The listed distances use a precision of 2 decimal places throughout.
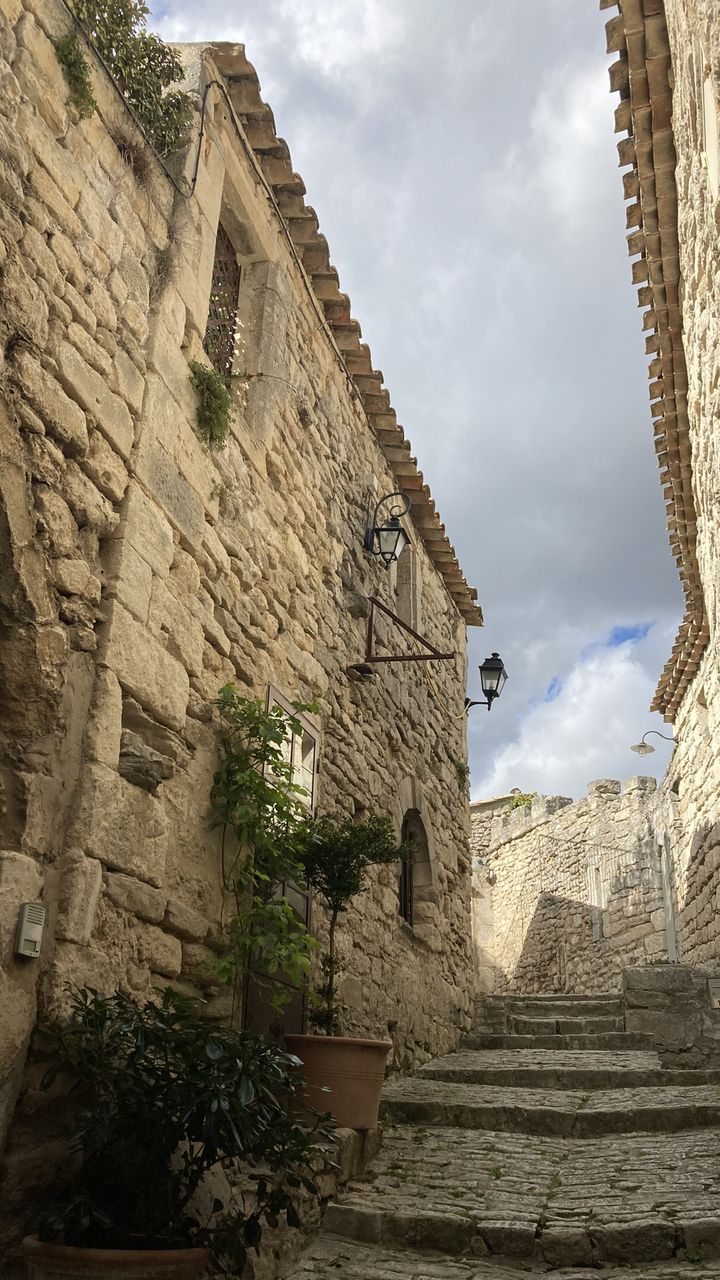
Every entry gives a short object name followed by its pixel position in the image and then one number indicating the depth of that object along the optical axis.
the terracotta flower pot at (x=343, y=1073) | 4.86
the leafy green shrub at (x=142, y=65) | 4.43
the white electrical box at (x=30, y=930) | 3.09
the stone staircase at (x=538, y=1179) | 3.96
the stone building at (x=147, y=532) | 3.39
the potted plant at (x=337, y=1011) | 4.88
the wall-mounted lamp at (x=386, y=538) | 7.91
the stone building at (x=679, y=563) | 5.80
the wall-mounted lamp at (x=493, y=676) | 10.01
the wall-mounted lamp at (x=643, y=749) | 17.47
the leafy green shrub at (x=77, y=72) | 3.96
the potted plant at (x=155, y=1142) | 2.79
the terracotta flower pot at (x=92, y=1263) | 2.66
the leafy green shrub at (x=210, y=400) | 4.99
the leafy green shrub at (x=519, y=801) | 20.62
